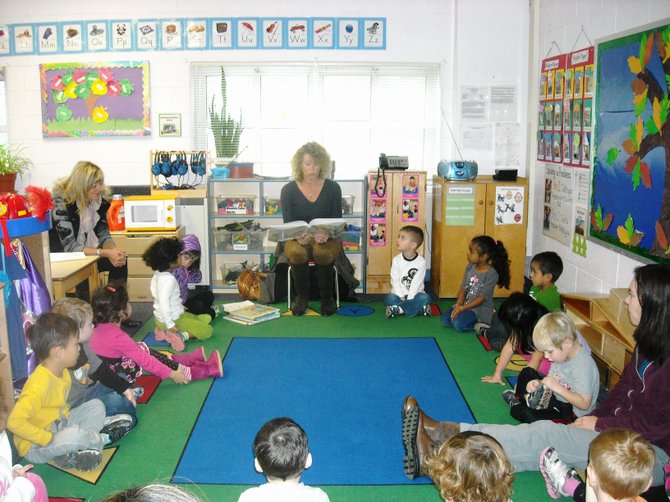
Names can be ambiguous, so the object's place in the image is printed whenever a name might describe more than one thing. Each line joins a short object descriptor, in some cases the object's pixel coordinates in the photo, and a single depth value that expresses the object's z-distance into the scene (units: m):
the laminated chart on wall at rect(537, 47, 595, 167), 5.09
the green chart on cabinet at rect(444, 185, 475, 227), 6.13
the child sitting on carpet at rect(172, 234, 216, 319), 5.17
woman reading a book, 5.81
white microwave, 6.06
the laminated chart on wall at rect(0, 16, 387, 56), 6.53
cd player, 6.22
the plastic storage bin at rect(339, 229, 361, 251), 6.54
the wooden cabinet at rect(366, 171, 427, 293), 6.29
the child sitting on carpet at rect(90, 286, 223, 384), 3.82
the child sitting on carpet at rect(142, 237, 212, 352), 4.81
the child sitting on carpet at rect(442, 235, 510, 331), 5.24
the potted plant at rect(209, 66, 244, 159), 6.74
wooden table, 4.27
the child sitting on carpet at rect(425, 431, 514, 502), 1.96
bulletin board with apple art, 6.60
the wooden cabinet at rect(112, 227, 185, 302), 6.03
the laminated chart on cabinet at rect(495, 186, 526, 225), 6.15
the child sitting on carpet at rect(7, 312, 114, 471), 2.95
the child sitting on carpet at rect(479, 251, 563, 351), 4.71
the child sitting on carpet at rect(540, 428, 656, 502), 2.08
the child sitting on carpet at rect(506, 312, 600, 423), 3.34
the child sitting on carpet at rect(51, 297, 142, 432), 3.44
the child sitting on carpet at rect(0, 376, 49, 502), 2.08
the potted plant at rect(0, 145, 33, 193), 6.50
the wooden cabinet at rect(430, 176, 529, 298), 6.13
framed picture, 6.69
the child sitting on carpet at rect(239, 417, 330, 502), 2.08
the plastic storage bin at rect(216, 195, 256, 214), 6.54
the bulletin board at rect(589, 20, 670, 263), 3.85
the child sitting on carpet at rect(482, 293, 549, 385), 4.04
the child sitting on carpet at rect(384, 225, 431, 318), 5.65
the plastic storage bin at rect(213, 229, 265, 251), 6.56
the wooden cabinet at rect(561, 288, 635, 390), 3.85
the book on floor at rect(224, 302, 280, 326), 5.53
